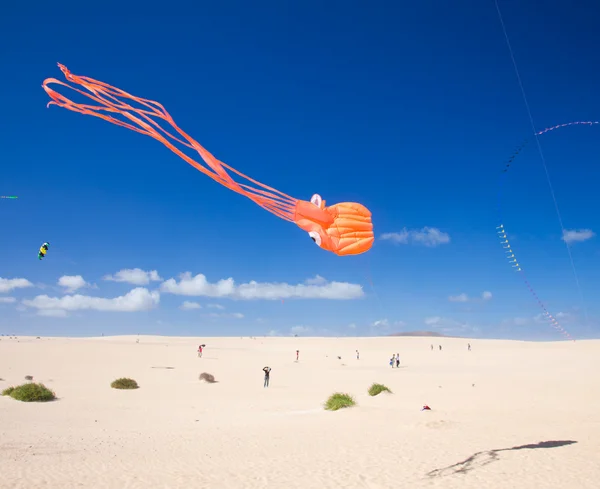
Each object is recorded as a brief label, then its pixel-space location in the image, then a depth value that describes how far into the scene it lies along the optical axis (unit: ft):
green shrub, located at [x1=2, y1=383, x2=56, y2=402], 79.78
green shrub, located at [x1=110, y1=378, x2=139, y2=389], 103.91
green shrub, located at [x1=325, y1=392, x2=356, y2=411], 73.12
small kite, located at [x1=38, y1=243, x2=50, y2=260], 62.74
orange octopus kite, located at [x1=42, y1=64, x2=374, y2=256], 30.48
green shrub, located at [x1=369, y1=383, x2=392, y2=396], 93.40
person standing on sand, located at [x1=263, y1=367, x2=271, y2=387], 112.16
